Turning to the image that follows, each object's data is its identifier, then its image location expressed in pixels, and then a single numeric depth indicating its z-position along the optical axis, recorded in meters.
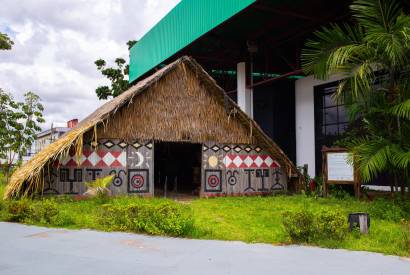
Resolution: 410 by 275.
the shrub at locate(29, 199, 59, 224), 7.30
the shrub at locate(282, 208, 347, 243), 5.96
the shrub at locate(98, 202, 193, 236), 6.42
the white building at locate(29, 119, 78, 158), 40.99
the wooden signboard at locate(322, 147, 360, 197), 11.57
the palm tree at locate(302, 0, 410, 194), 7.76
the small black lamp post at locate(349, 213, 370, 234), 6.47
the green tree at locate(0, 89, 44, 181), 19.27
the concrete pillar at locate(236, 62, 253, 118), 18.45
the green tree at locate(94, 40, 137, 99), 30.55
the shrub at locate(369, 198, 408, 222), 7.90
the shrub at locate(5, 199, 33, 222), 7.50
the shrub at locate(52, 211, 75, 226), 7.13
